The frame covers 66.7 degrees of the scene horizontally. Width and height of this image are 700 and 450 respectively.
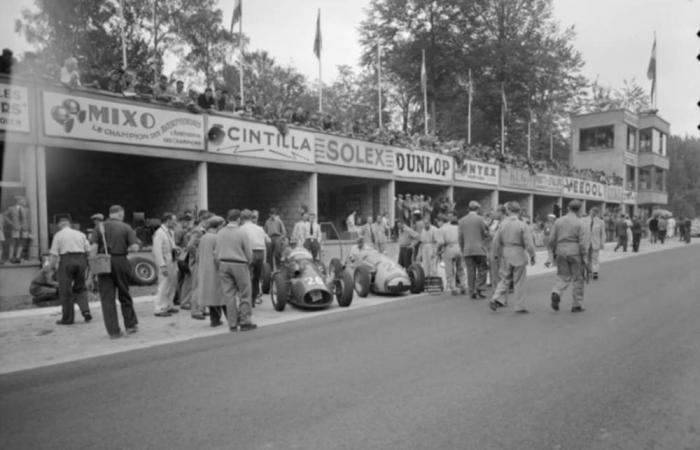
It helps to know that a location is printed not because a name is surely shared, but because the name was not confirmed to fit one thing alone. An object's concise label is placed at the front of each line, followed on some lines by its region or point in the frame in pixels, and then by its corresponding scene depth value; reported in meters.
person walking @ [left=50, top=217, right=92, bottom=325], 8.56
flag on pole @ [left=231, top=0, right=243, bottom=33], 19.56
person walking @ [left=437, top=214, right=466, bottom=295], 11.83
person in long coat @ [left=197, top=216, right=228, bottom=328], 8.45
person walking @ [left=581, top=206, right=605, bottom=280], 14.46
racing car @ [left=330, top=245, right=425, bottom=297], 11.74
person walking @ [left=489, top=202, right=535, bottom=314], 8.95
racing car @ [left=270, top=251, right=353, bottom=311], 9.88
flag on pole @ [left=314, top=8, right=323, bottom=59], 23.38
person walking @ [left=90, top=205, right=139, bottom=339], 7.64
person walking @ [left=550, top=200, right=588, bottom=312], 8.88
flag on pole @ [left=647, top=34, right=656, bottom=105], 41.81
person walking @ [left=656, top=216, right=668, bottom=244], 33.62
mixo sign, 12.46
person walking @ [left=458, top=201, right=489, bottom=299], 10.69
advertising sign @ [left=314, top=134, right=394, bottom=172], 19.39
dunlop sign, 22.88
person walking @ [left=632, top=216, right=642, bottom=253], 25.50
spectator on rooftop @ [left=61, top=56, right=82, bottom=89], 12.66
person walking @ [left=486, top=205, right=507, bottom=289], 11.11
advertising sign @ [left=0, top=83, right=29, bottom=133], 11.53
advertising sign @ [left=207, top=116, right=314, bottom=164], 15.91
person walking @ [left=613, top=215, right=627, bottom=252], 25.92
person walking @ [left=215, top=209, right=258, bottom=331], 8.12
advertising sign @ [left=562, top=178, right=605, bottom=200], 38.29
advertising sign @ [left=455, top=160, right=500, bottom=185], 26.69
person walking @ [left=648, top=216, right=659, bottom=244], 32.72
